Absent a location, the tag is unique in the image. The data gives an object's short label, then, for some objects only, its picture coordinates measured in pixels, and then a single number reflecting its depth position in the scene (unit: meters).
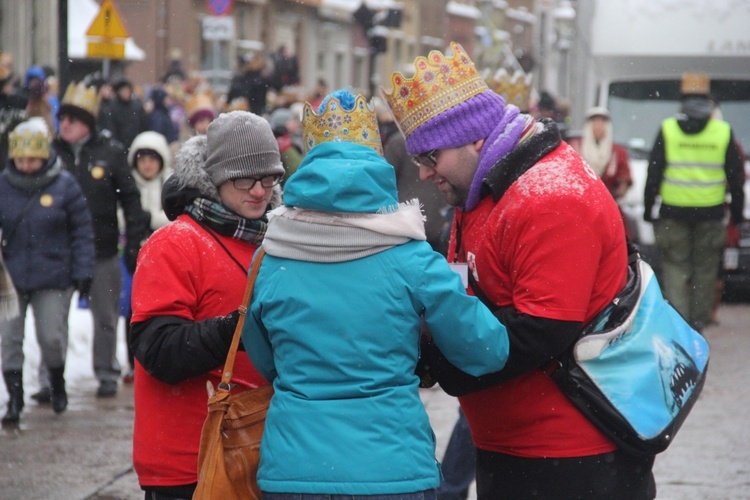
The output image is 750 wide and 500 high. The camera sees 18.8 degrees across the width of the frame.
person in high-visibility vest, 19.35
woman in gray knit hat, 6.42
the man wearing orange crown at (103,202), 15.74
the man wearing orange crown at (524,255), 5.90
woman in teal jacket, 5.56
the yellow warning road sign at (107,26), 21.82
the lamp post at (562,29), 86.69
